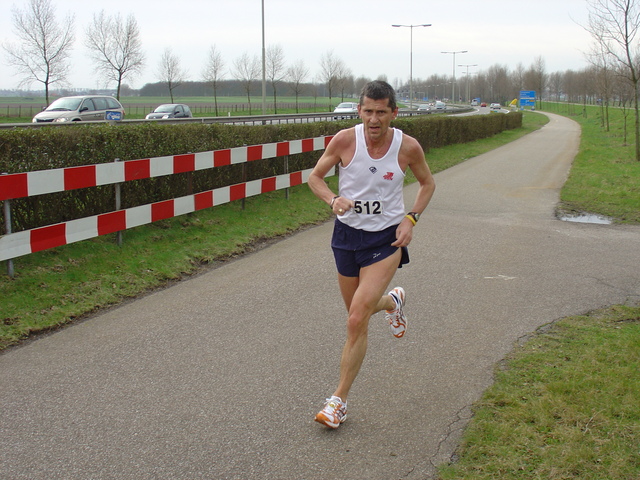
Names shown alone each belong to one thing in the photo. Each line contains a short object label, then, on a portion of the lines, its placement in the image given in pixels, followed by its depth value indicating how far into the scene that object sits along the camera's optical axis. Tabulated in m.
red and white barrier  6.70
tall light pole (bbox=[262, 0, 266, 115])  37.41
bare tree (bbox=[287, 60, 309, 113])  80.31
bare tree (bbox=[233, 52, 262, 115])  73.32
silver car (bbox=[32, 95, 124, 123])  26.09
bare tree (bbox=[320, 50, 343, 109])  81.38
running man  4.15
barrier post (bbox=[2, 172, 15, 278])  6.53
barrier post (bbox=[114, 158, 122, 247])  8.16
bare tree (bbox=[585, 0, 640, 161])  21.80
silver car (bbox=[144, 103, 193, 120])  34.53
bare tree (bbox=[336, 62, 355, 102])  82.25
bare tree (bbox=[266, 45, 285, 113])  71.50
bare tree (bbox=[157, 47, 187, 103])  66.01
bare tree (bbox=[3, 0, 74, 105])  46.06
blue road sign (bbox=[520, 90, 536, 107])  119.38
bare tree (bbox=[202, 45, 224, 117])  69.12
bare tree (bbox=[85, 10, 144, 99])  52.50
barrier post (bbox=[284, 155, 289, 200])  12.46
